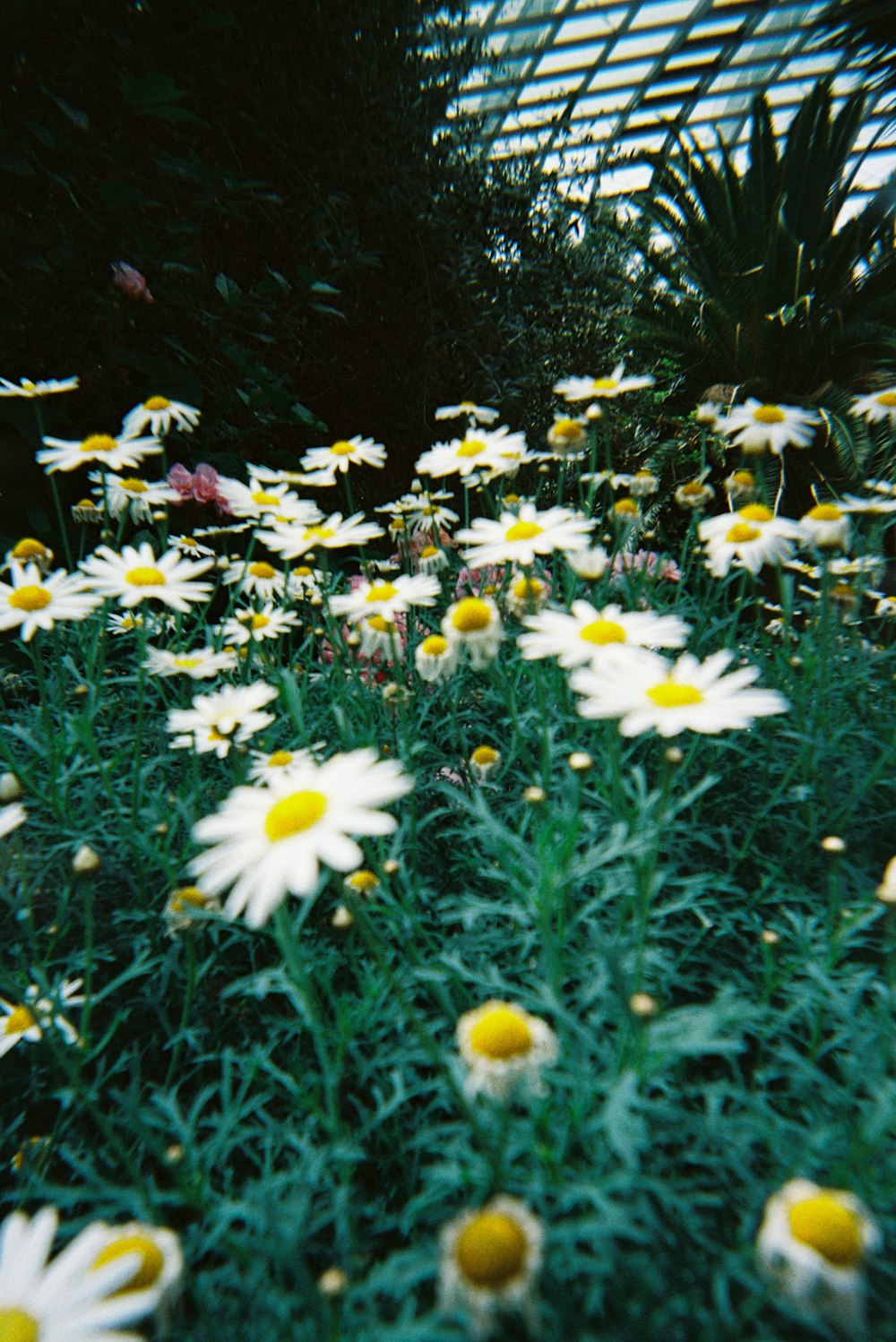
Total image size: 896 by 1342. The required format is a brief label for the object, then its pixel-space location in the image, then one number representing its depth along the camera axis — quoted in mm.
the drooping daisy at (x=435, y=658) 334
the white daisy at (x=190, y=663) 364
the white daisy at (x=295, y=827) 181
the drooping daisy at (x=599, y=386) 415
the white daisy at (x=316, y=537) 362
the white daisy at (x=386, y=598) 346
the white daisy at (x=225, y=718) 319
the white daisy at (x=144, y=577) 347
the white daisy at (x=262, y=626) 416
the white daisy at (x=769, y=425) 383
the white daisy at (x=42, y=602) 332
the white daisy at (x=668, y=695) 207
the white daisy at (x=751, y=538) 341
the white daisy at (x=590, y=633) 248
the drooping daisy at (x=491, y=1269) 144
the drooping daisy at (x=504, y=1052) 173
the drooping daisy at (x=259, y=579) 472
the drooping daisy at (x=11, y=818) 228
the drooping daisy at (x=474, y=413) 487
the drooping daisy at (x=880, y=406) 437
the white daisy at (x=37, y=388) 434
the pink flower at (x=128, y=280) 647
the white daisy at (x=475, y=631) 288
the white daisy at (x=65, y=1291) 151
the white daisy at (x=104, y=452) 432
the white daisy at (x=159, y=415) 480
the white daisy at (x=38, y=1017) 245
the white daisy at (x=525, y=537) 315
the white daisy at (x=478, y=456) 403
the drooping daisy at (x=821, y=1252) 143
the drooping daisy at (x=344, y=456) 462
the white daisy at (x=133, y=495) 447
